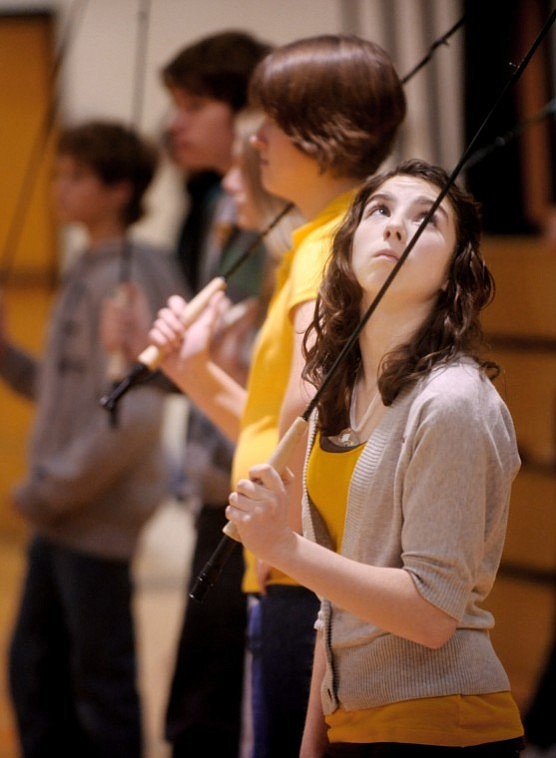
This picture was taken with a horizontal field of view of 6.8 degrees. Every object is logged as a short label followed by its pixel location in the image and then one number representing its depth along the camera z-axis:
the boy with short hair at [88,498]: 8.62
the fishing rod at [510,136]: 6.51
